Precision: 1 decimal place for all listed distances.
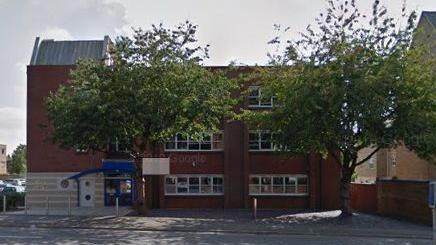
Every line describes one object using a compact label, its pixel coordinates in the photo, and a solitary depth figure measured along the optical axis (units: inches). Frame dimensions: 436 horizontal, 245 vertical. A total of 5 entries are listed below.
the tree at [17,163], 4104.1
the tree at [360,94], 847.7
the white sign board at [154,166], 964.6
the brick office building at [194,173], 1306.6
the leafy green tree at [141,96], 921.5
